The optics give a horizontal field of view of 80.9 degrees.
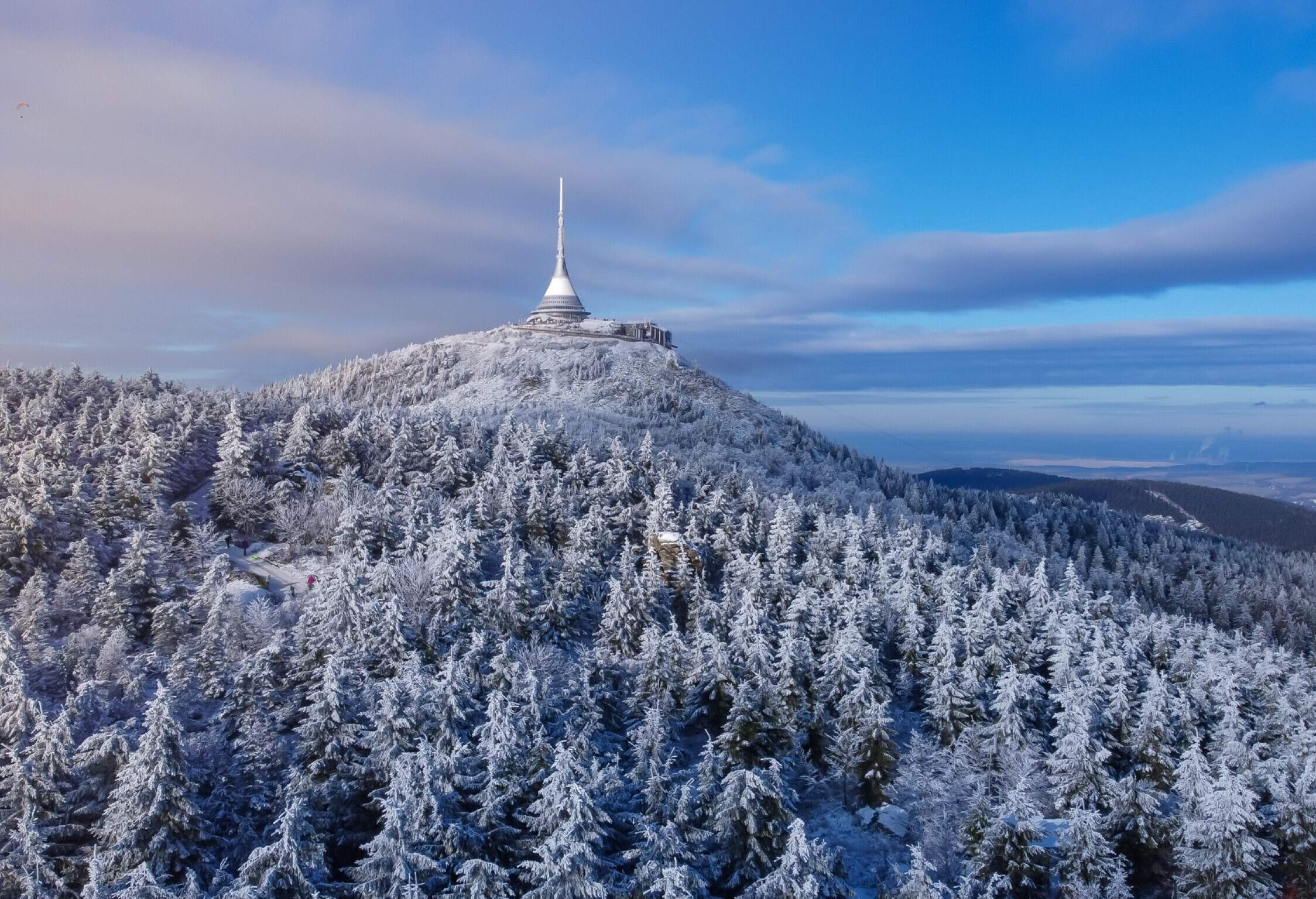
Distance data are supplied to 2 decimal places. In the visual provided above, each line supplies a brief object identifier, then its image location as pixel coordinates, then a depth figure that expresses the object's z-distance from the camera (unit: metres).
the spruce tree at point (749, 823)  28.83
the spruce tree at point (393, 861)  23.44
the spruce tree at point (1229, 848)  28.97
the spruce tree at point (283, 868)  22.38
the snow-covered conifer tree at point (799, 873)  23.98
